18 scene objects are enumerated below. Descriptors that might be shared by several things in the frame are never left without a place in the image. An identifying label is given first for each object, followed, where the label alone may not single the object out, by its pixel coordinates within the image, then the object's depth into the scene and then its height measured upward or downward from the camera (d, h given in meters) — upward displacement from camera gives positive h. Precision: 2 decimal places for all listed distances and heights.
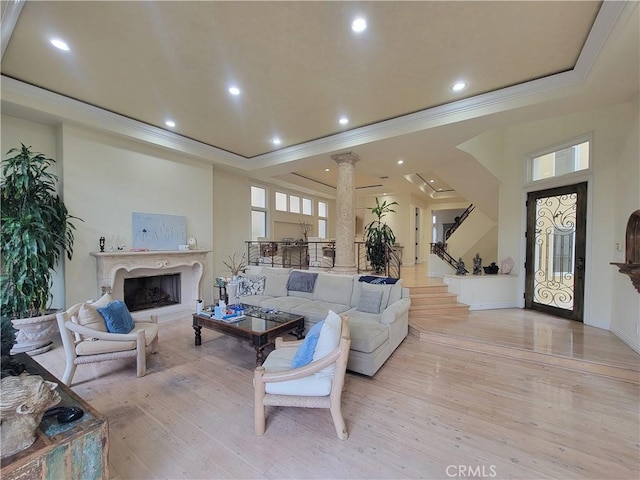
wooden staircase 5.09 -1.35
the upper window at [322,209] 11.73 +1.15
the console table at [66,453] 1.26 -1.11
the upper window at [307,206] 10.73 +1.17
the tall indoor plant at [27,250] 3.57 -0.23
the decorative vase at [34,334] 3.64 -1.39
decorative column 5.63 +0.42
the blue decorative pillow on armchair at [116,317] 3.17 -1.01
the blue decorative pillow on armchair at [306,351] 2.22 -0.97
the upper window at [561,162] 4.61 +1.39
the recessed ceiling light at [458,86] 3.62 +2.06
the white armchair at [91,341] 2.84 -1.21
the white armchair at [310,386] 2.06 -1.21
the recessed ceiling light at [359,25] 2.61 +2.10
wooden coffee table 3.20 -1.19
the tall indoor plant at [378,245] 6.27 -0.23
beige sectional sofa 3.11 -1.12
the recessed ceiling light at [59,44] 2.92 +2.11
